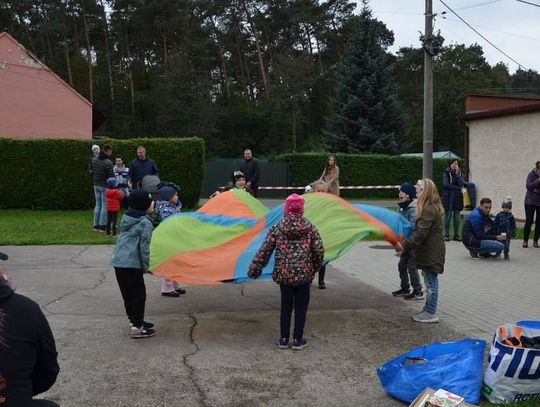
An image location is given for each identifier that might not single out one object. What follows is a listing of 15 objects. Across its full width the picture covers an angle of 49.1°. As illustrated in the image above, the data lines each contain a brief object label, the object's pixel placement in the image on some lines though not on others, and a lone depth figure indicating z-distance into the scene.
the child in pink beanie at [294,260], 5.93
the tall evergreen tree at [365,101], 36.34
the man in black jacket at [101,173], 13.98
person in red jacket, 13.26
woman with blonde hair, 7.04
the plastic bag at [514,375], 4.62
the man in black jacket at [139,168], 13.34
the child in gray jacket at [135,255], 6.24
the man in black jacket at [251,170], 13.96
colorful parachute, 6.88
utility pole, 17.83
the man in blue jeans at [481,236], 12.15
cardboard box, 4.20
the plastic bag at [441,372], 4.66
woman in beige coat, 11.70
